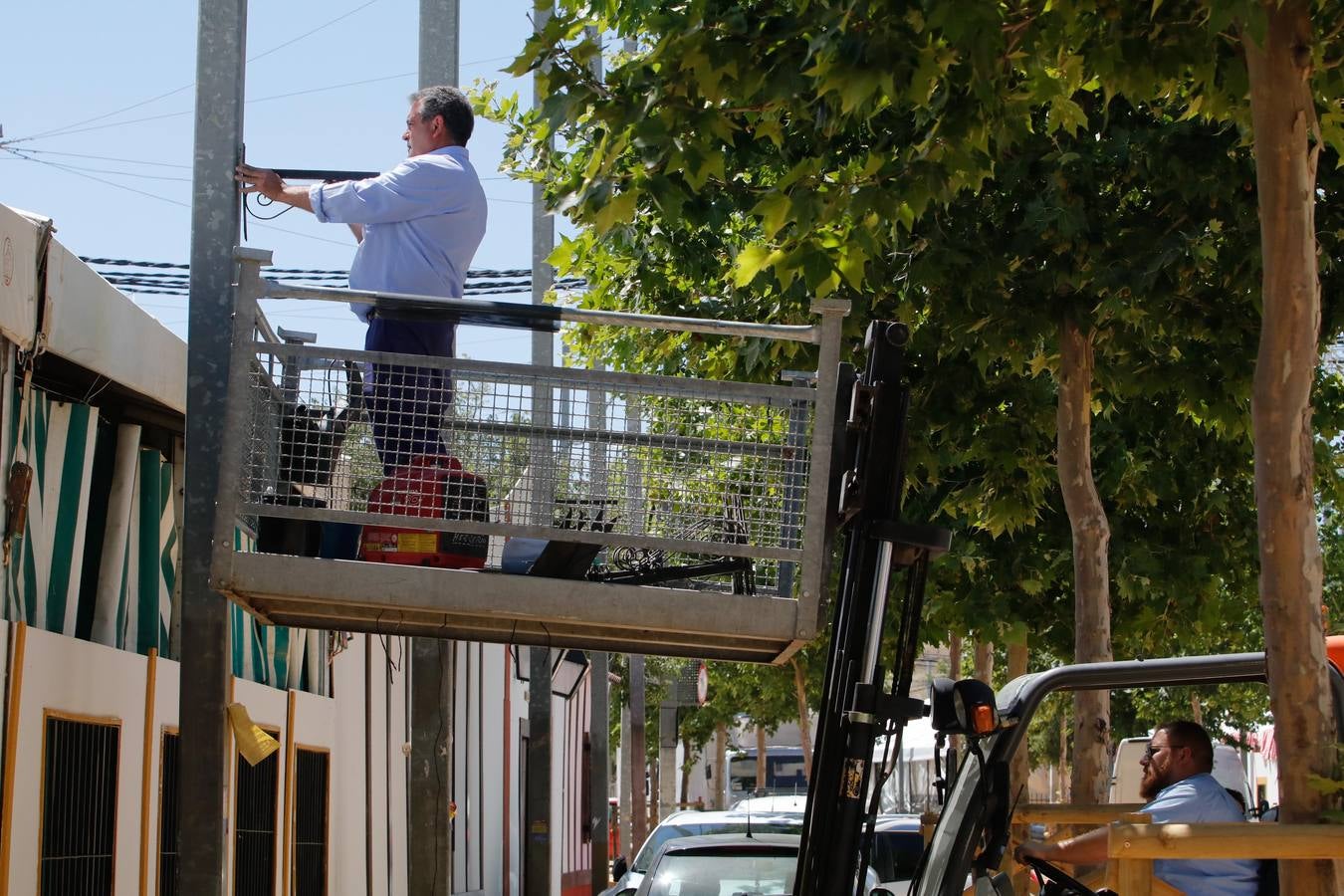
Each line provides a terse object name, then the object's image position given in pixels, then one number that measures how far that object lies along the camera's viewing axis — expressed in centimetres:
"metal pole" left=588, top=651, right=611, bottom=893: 2466
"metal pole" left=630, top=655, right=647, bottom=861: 3356
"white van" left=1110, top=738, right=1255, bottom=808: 2155
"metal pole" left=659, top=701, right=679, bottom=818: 3353
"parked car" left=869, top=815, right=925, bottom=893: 1630
